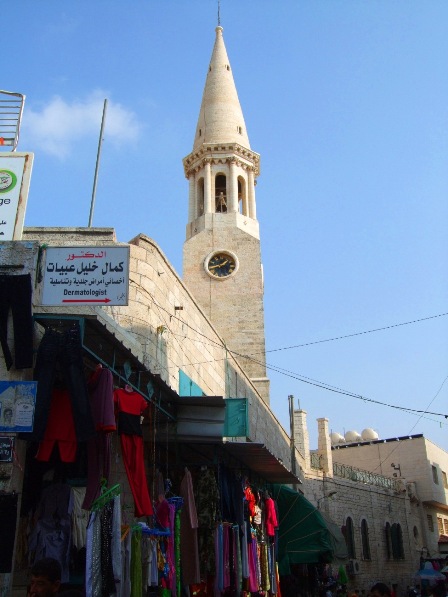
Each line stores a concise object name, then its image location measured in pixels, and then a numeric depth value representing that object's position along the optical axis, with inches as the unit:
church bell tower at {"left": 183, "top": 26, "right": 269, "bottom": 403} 968.3
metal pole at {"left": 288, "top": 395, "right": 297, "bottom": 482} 755.4
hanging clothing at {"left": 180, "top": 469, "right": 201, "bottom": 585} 283.3
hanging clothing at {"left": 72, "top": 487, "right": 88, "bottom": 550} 216.2
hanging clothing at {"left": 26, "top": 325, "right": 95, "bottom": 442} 197.1
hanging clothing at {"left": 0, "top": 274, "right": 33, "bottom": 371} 207.8
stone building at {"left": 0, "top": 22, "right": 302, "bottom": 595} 218.2
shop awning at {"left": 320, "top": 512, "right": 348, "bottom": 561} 485.8
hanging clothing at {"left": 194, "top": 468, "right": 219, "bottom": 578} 299.9
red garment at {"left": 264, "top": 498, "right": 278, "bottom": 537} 412.2
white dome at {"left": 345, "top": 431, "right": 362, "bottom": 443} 1617.9
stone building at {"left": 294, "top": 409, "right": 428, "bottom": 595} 968.9
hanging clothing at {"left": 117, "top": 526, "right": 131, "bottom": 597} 217.5
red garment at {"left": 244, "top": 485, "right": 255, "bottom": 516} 362.1
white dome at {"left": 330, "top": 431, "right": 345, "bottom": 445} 1614.2
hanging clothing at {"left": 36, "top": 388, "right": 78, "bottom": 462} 202.8
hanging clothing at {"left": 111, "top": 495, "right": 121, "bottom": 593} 201.3
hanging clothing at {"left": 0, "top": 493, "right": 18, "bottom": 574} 186.5
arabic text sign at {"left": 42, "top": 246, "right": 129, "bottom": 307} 237.8
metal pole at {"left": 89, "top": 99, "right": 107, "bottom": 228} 448.2
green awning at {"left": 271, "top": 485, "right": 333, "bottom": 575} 449.7
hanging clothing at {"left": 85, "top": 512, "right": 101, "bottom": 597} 189.9
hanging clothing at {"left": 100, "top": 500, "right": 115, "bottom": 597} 198.4
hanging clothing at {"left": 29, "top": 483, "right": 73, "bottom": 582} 209.3
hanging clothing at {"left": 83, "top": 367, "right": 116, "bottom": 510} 212.5
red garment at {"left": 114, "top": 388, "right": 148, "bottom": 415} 239.5
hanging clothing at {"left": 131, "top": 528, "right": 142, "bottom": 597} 229.8
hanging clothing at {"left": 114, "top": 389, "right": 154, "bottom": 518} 232.7
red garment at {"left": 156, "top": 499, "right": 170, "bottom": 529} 267.3
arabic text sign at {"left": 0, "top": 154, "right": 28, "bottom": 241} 296.0
